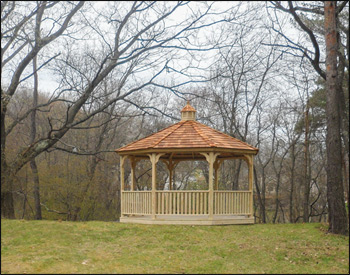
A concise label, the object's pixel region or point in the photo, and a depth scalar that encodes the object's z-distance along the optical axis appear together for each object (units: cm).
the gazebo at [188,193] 1452
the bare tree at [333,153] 1192
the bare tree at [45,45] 1442
